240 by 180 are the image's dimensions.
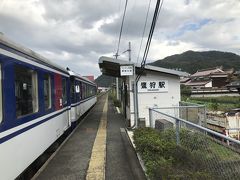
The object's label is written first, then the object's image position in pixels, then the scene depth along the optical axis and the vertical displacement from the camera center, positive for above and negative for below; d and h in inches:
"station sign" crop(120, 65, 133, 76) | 263.9 +33.1
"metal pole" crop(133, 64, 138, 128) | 266.1 -9.9
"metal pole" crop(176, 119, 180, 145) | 150.7 -37.2
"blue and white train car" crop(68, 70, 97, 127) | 298.8 -3.9
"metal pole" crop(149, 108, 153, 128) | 227.5 -33.5
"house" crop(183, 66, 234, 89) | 1474.6 +97.1
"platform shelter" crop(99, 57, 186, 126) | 302.3 +4.9
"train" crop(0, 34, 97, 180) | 101.4 -9.1
